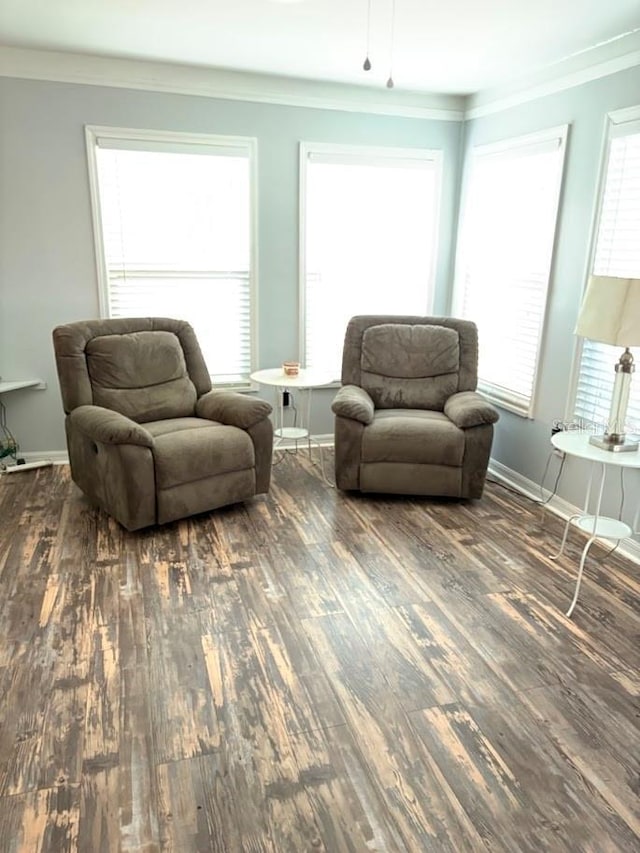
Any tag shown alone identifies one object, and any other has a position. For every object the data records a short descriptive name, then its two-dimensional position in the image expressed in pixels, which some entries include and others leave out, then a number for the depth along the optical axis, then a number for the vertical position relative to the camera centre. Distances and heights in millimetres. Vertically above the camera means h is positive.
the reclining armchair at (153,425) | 3174 -981
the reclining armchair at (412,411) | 3678 -969
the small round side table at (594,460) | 2622 -831
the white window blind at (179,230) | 4016 +94
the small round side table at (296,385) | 3975 -840
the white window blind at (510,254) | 3762 -12
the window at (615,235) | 3098 +100
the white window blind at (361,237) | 4422 +85
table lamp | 2564 -286
